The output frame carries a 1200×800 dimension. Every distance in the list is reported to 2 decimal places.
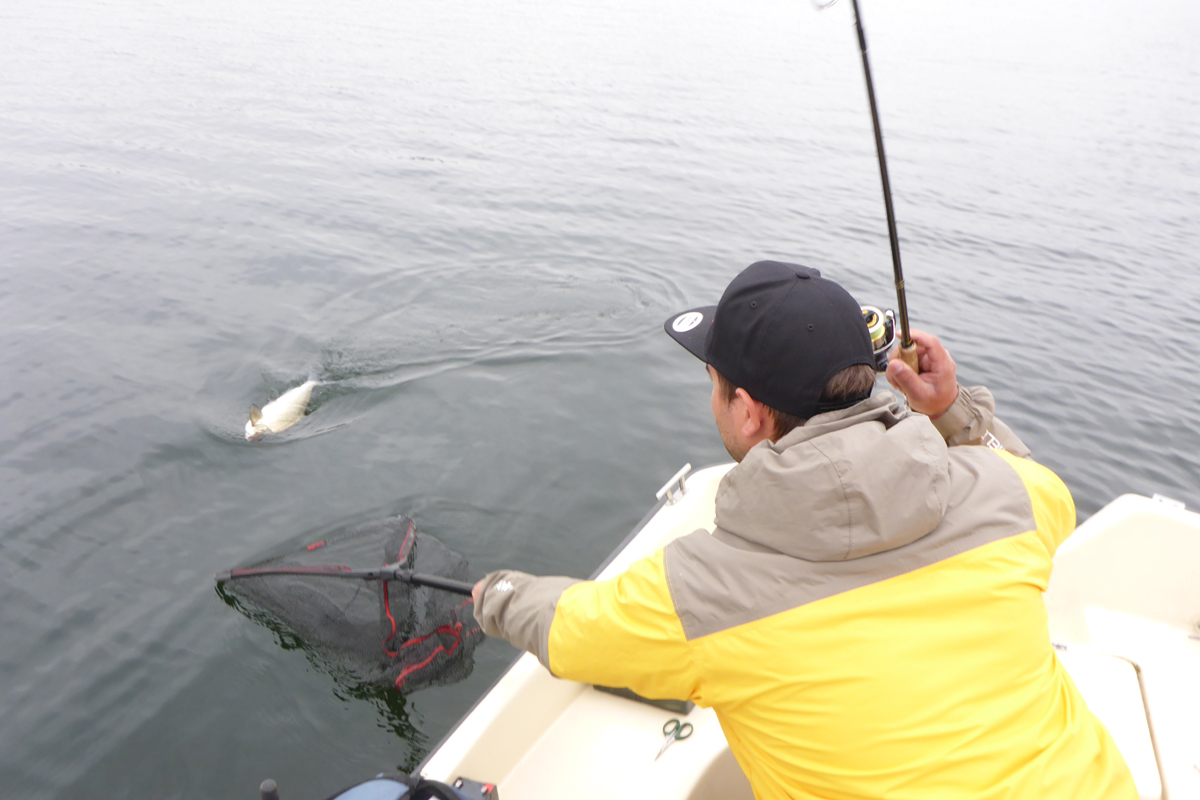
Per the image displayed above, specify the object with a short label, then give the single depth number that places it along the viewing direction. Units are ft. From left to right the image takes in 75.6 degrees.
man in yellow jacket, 5.09
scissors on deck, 9.90
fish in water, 19.78
